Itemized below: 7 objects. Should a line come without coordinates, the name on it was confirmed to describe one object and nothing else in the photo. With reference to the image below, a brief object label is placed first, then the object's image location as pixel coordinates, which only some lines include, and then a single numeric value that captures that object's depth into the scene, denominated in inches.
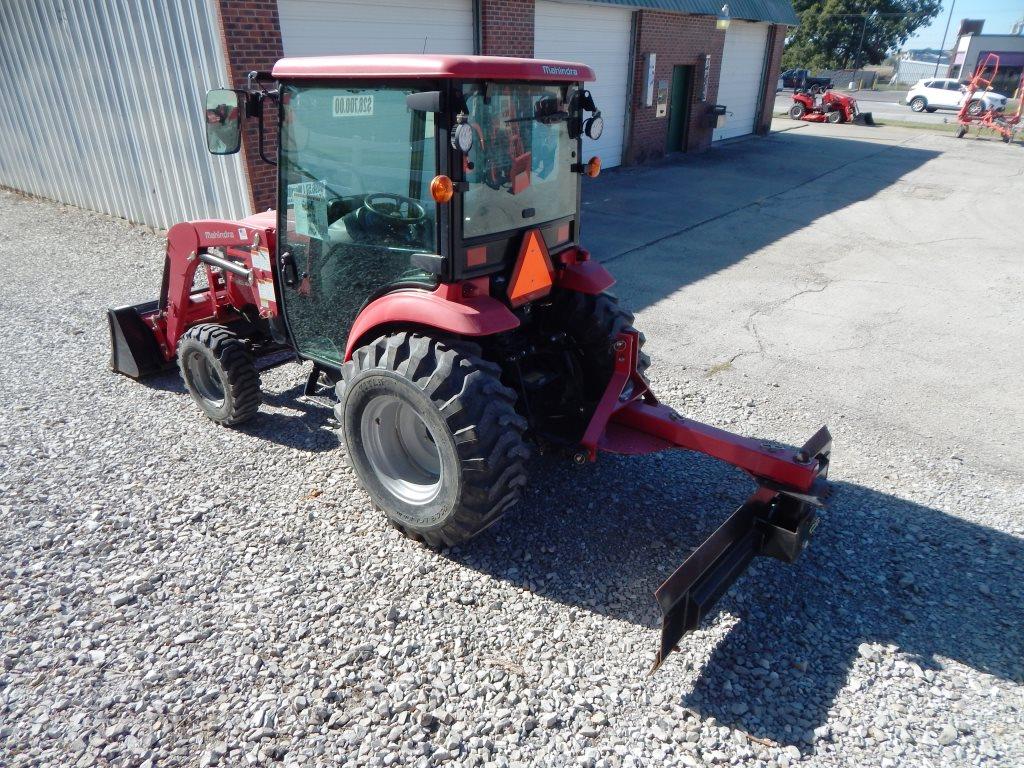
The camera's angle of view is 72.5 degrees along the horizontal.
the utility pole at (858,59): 1724.7
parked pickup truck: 1427.8
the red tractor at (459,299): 119.9
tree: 1718.8
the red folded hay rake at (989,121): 807.4
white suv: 1177.4
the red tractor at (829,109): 952.3
